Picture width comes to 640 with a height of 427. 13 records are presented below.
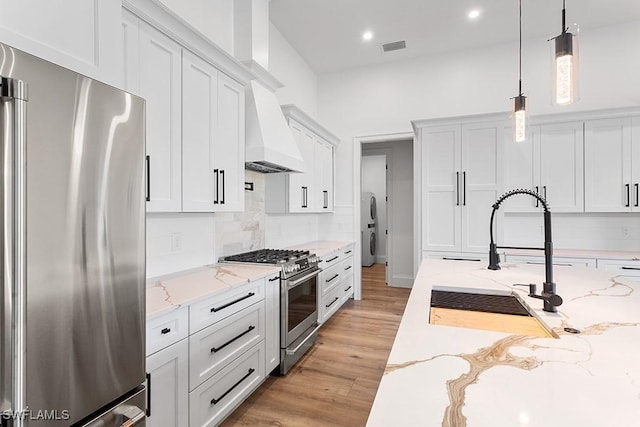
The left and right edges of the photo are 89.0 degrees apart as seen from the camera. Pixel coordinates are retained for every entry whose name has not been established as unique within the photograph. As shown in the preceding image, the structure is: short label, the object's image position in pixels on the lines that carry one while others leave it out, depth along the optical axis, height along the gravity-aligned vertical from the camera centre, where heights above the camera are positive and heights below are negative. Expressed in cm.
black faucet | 136 -32
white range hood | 272 +68
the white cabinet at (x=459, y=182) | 387 +39
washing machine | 781 -31
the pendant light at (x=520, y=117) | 219 +66
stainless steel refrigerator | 80 -10
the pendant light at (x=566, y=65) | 154 +72
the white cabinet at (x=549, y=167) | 377 +56
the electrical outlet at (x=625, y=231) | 383 -20
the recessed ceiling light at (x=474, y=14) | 358 +223
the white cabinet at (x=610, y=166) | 359 +53
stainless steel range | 262 -73
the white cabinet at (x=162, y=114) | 183 +59
